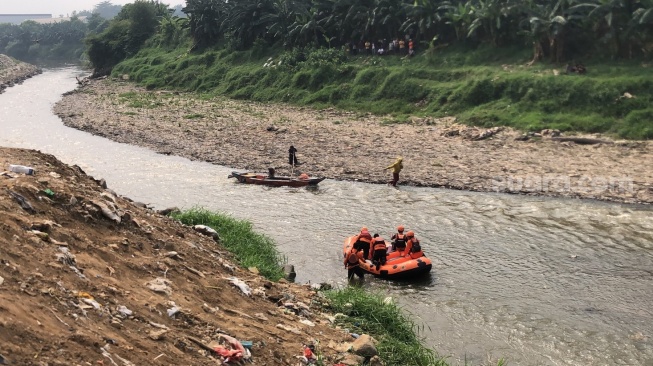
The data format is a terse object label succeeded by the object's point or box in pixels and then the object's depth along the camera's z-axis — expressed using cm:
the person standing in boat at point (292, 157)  2772
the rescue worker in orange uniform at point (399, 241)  1725
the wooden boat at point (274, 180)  2517
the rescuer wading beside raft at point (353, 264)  1590
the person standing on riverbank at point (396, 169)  2494
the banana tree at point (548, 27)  3353
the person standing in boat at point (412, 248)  1656
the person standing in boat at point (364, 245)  1673
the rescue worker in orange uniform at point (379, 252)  1644
